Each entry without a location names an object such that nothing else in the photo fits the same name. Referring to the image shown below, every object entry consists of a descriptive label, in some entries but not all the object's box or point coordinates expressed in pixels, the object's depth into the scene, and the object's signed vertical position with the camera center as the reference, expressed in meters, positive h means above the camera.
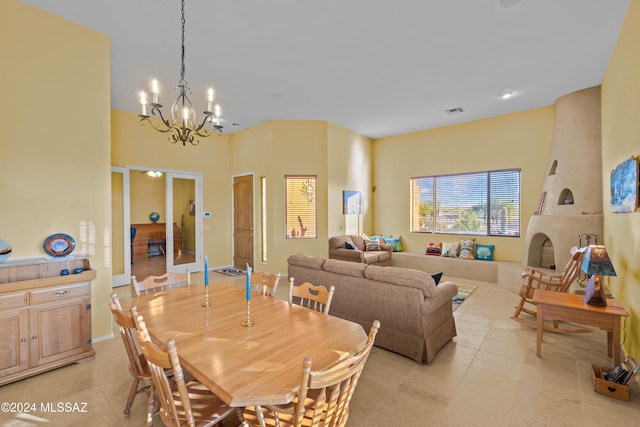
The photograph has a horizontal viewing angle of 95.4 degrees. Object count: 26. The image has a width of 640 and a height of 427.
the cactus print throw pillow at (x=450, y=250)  6.63 -0.90
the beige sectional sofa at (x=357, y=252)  6.20 -0.92
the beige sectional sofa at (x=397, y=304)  2.83 -0.98
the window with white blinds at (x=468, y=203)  6.26 +0.17
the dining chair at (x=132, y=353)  1.78 -0.93
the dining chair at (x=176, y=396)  1.27 -0.96
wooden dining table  1.28 -0.75
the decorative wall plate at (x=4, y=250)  2.66 -0.35
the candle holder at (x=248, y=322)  1.91 -0.74
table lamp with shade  2.59 -0.53
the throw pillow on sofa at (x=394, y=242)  7.57 -0.82
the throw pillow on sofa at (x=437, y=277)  3.20 -0.75
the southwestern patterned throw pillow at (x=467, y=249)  6.44 -0.85
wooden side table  2.55 -0.95
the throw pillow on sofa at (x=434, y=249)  6.92 -0.91
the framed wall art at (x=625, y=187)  2.67 +0.25
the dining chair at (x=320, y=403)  1.16 -0.88
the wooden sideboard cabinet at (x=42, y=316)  2.54 -0.97
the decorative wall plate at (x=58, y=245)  2.95 -0.34
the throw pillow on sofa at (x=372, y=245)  6.91 -0.83
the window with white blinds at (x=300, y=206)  6.52 +0.11
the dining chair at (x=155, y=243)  8.36 -0.91
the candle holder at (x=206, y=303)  2.27 -0.72
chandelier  2.34 +0.91
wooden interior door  6.98 -0.22
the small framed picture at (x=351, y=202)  7.14 +0.22
